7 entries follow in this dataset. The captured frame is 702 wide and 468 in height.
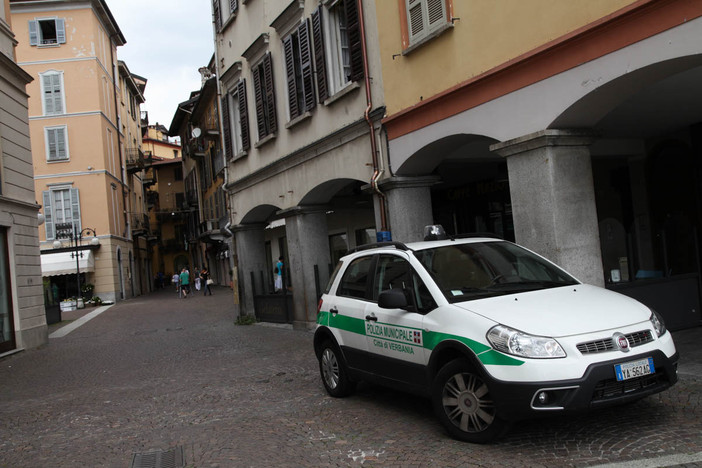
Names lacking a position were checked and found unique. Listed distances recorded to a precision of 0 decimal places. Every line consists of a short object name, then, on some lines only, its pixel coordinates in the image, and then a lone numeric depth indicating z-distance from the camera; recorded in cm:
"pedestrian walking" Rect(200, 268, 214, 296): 4063
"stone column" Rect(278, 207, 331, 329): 1520
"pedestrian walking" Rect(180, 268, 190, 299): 3738
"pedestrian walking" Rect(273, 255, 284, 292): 2397
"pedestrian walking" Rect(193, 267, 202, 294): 4697
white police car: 472
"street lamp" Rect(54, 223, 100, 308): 3691
